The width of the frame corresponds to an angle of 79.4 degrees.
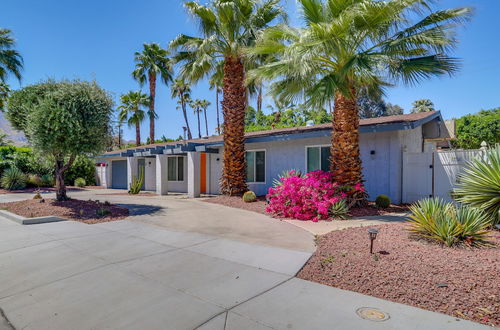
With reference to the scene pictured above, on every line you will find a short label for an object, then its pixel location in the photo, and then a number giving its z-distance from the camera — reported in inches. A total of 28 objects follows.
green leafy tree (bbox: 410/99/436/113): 1937.5
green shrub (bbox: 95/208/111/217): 389.1
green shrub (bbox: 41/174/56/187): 870.0
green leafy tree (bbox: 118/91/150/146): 1274.6
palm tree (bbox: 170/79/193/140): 1540.4
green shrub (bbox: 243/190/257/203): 509.4
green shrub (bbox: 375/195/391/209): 420.9
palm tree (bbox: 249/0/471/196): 329.4
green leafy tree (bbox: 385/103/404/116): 2137.7
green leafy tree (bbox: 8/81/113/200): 397.4
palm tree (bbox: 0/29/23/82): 860.0
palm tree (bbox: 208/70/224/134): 615.9
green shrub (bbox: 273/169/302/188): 425.6
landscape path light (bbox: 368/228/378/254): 200.8
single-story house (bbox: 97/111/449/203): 467.5
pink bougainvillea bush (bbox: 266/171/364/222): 370.3
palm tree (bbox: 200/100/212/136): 2132.1
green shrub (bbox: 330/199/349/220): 368.5
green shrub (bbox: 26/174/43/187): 843.1
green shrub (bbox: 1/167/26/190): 784.3
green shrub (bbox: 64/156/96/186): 971.4
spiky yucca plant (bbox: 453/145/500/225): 254.2
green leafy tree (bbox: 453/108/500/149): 1104.8
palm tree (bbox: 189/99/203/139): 2112.2
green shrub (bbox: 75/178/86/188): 952.3
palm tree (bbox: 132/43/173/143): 1216.8
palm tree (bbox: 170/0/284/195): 516.7
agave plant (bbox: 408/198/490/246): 212.7
